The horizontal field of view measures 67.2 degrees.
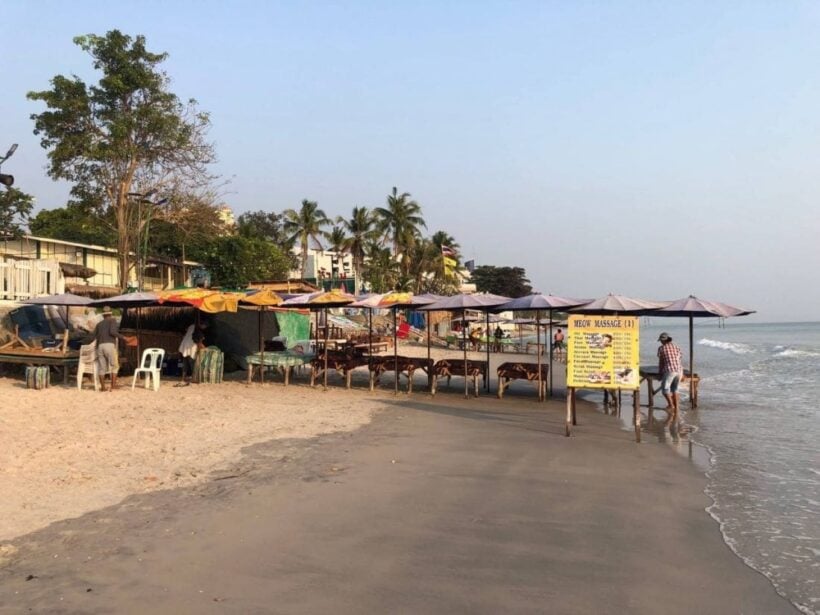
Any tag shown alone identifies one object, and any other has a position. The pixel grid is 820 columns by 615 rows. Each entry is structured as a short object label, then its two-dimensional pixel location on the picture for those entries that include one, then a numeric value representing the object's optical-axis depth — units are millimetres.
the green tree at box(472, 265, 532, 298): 92312
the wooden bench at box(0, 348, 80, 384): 14203
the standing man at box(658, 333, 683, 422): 12156
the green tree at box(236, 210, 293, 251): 61562
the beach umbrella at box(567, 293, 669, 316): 10609
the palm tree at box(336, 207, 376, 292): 56094
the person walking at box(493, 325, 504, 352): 37869
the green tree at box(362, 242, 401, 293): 56438
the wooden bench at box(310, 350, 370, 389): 15562
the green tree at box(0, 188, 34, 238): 41219
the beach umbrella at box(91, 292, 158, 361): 14042
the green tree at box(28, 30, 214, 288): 26156
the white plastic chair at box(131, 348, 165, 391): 13727
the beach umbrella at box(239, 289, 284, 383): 14547
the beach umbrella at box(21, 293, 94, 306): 14749
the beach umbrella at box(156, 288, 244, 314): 13781
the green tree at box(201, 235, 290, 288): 41344
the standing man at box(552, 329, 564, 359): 31747
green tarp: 21656
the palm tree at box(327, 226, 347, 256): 57975
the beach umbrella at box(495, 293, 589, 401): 13406
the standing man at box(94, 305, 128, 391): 13008
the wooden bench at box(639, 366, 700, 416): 12750
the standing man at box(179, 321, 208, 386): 15828
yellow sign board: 9242
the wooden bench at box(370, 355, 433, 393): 15172
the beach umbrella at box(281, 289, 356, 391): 14948
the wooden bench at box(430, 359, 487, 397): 14547
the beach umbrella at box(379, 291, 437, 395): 14938
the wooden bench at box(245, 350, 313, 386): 15700
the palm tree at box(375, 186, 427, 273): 56250
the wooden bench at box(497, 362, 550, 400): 14078
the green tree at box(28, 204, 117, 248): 40022
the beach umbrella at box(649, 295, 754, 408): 12984
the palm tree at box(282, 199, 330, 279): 55531
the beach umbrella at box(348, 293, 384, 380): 15188
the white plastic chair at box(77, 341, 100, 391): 13227
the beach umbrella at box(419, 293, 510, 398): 14445
